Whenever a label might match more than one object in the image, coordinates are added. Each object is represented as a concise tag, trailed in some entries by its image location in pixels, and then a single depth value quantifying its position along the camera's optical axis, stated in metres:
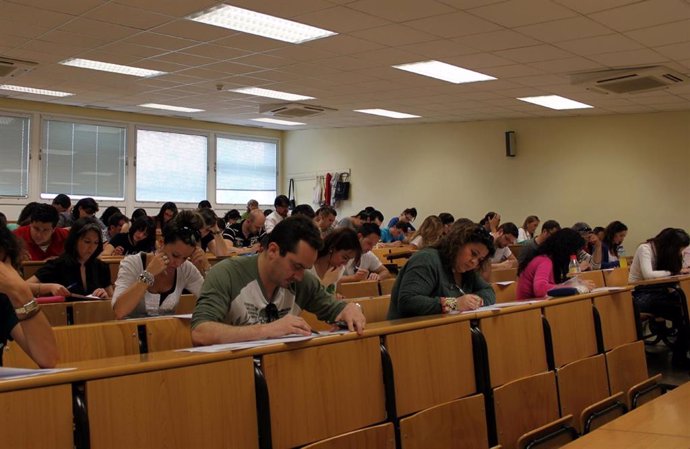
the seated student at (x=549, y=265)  4.43
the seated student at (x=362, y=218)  9.22
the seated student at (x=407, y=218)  11.16
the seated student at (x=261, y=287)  2.47
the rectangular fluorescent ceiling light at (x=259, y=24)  5.79
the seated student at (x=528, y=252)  4.72
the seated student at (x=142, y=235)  5.47
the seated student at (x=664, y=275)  5.80
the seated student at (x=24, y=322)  2.09
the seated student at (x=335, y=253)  3.72
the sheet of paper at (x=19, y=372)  1.68
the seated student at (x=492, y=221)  9.97
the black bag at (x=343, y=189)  13.74
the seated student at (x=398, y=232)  10.80
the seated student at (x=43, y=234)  4.98
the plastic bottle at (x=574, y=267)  6.22
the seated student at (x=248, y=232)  9.04
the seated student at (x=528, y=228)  10.40
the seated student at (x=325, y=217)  7.80
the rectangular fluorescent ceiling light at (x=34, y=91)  9.74
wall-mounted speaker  11.47
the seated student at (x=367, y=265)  5.61
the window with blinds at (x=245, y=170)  13.88
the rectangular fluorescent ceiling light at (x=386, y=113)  11.01
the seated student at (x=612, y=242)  8.02
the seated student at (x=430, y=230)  6.90
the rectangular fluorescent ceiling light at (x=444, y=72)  7.48
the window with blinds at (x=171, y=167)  12.65
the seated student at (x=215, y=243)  6.30
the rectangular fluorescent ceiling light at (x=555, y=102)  9.34
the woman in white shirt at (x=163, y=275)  3.33
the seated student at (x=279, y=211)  9.35
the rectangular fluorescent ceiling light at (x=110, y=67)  7.94
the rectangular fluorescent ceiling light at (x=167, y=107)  11.15
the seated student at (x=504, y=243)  7.82
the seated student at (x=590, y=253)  7.32
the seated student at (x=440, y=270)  3.32
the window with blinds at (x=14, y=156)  10.94
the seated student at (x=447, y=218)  9.08
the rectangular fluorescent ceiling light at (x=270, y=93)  9.41
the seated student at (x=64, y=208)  8.26
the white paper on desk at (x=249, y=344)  2.08
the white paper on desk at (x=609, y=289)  4.22
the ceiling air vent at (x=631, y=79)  7.29
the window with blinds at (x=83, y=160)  11.49
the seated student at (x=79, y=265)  4.00
